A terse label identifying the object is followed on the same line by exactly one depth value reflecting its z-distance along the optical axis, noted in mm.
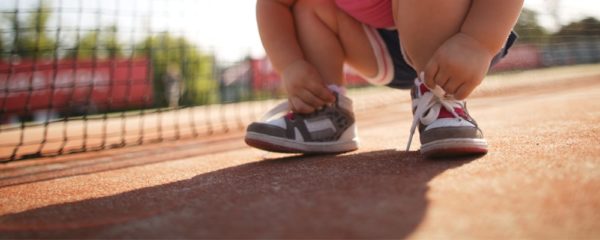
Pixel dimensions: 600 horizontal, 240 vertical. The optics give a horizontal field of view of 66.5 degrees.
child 816
